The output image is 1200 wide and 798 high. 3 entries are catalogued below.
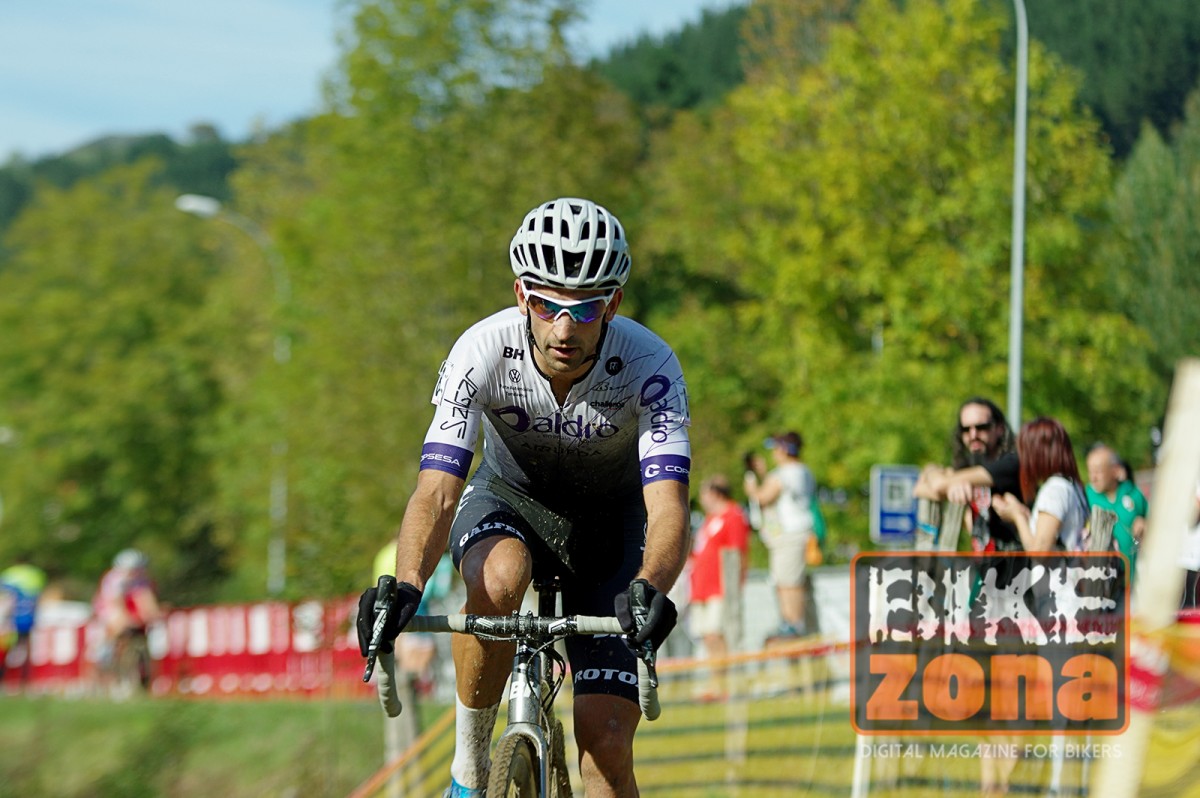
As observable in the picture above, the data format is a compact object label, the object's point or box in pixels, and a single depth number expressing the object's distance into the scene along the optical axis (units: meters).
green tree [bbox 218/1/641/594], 30.09
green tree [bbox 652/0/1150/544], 25.30
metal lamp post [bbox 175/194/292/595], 35.59
